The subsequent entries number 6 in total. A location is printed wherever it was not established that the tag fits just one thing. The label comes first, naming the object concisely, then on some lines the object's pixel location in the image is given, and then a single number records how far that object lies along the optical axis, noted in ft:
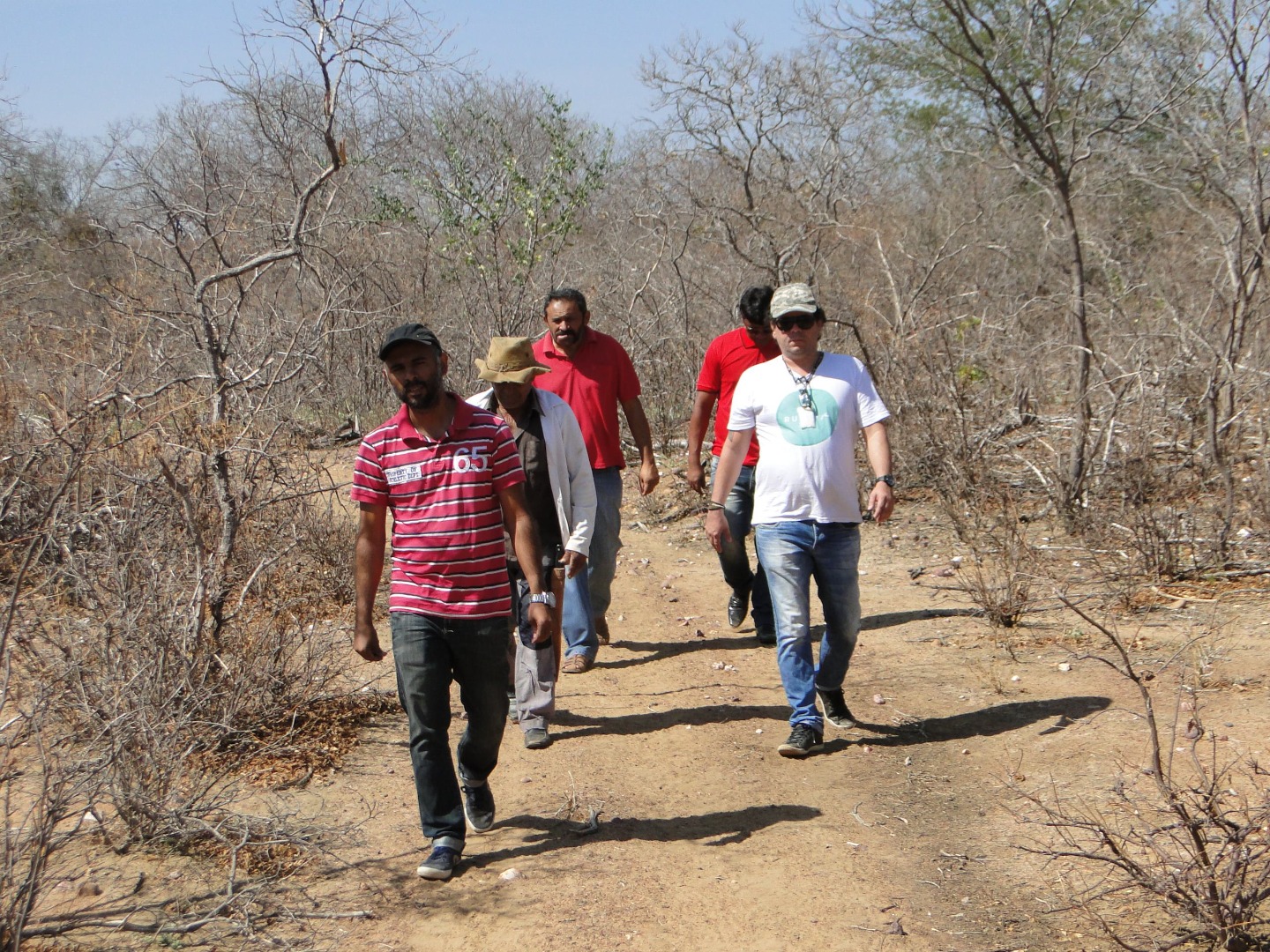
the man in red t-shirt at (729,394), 20.54
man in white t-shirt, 15.84
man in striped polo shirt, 12.55
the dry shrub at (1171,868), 10.09
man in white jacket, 15.69
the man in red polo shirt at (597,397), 19.16
